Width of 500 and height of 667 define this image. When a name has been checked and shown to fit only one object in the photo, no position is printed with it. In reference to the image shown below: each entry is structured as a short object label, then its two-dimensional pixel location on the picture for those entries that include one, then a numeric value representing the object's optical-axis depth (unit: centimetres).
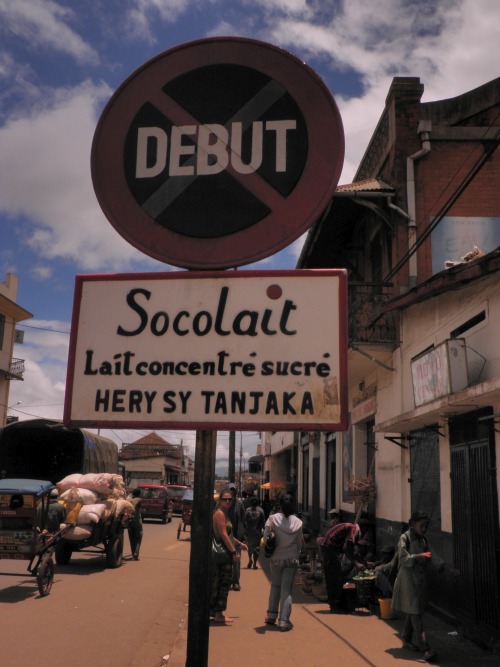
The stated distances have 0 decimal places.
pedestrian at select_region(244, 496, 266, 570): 1495
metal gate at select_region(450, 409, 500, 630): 811
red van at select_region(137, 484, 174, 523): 3039
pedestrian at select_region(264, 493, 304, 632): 872
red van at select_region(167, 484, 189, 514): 3816
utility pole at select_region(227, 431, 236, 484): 3144
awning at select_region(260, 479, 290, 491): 3222
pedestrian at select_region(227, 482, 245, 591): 1148
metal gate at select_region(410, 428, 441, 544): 1068
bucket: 984
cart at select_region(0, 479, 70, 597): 1002
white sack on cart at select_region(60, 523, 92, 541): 1259
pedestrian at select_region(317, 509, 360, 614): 1031
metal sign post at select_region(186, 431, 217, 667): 212
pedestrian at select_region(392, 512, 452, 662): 782
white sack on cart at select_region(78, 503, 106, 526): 1270
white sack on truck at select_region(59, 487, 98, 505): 1287
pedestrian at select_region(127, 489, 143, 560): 1490
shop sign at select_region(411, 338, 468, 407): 893
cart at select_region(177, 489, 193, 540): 2288
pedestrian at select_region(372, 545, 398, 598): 1017
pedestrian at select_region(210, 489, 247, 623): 865
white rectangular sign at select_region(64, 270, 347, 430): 202
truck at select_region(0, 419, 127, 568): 1619
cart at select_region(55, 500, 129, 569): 1298
